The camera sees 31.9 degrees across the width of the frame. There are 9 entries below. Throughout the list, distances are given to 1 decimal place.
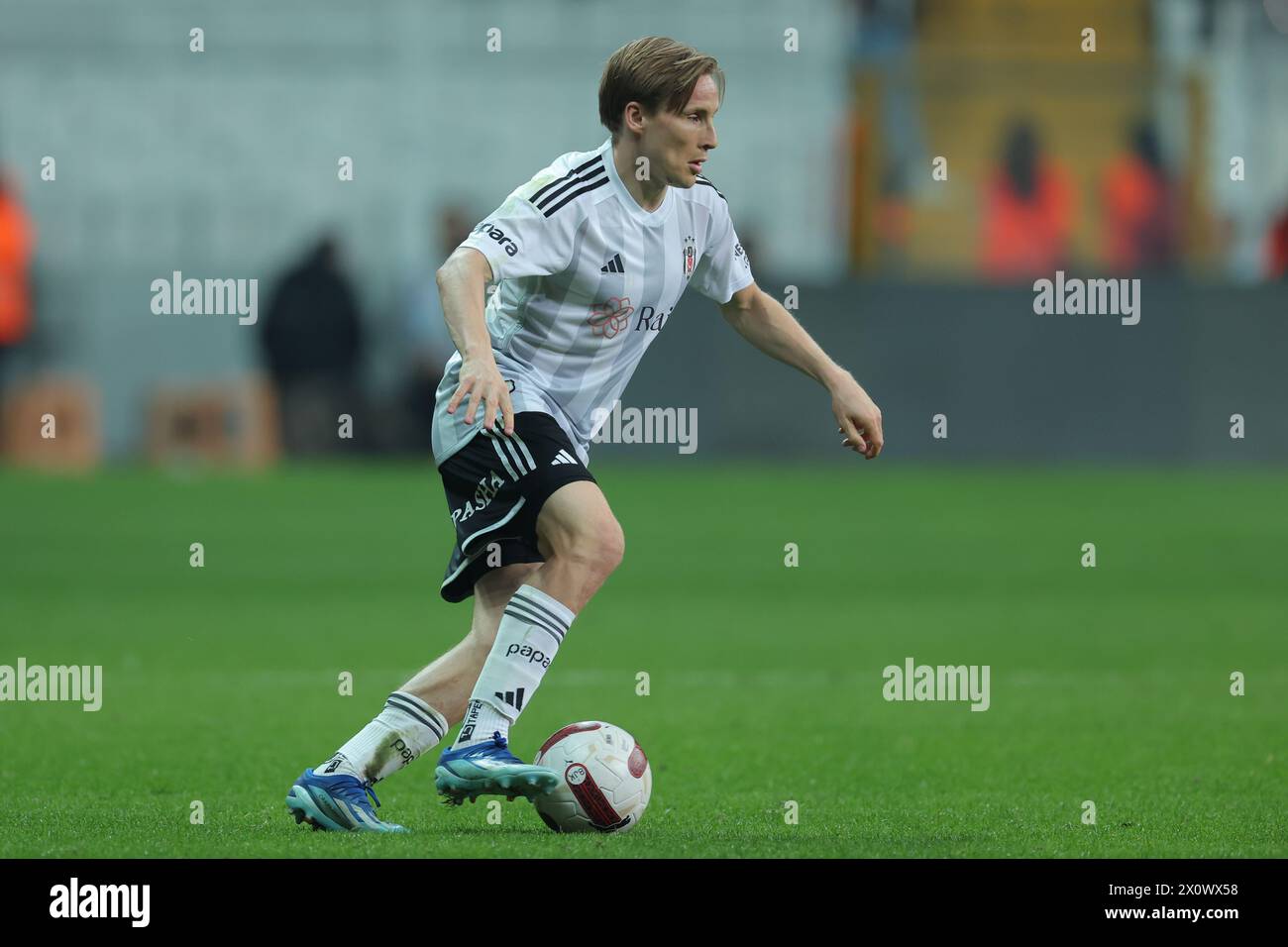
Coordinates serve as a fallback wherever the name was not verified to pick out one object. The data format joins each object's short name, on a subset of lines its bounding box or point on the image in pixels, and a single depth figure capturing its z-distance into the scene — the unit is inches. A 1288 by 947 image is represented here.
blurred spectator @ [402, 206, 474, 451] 856.9
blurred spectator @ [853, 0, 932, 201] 838.5
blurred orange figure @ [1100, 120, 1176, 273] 839.1
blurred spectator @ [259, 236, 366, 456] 864.9
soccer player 237.6
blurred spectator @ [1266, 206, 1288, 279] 861.8
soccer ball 243.3
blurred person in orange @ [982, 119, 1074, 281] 836.6
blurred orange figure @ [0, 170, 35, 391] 876.0
